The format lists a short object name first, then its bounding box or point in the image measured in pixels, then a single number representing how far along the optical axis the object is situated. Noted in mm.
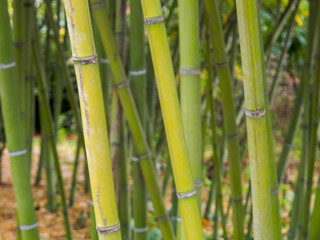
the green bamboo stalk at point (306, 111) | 2195
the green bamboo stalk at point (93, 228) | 1810
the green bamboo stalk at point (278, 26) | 2916
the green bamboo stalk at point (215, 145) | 2090
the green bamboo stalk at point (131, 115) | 1686
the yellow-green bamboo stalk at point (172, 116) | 1361
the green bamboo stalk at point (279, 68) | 3048
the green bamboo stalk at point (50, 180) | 3837
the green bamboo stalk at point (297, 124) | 2379
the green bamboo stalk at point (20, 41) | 2000
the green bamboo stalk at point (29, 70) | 2026
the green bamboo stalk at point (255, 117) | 1353
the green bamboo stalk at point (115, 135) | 1847
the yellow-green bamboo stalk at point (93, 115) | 1298
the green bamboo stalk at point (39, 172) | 4439
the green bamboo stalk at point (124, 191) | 2165
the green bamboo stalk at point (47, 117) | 2415
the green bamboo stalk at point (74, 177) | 4017
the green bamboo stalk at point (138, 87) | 1830
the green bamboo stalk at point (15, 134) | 1692
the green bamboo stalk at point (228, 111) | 1670
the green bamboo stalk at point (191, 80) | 1453
